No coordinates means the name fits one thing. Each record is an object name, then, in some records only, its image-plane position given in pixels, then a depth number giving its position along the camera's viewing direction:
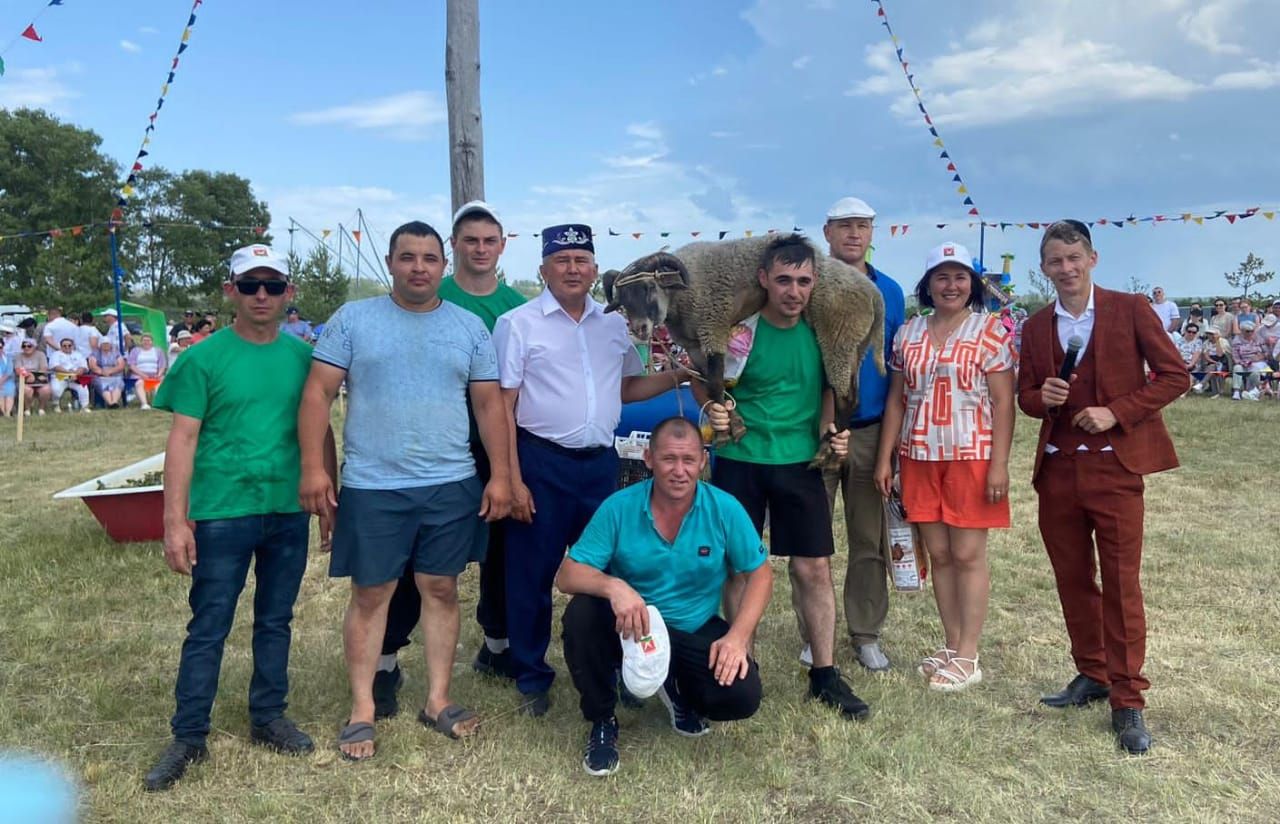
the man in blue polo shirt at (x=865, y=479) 4.06
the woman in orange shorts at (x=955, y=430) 3.83
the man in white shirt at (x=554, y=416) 3.67
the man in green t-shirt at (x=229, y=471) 3.16
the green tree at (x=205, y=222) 41.53
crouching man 3.28
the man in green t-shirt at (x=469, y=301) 3.89
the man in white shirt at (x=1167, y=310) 15.75
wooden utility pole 5.43
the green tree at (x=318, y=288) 33.97
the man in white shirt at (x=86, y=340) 16.64
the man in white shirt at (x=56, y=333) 16.27
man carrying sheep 3.66
